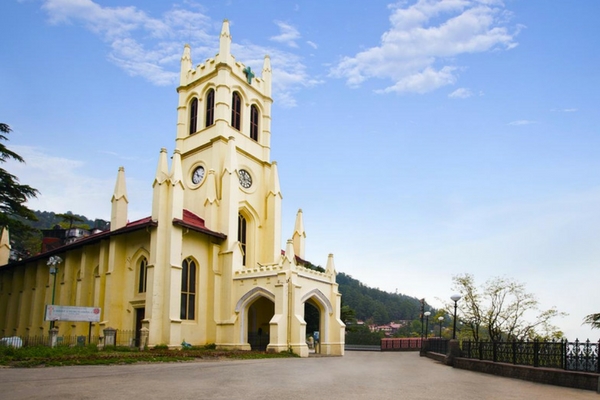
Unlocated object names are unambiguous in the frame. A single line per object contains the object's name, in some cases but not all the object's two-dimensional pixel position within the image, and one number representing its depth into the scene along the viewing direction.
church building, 27.33
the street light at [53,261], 25.54
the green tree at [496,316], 36.69
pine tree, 30.75
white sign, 22.50
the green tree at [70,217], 71.19
